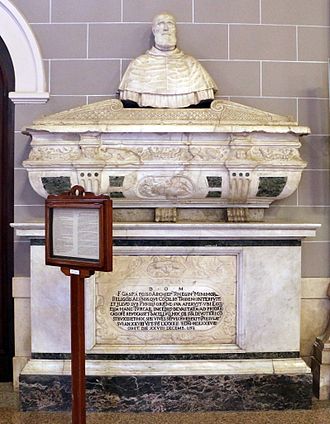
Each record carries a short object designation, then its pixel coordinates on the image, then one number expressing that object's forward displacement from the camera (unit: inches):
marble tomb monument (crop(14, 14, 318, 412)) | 114.0
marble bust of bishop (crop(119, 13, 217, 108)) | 122.3
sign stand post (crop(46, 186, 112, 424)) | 86.7
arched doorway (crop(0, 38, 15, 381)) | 133.0
